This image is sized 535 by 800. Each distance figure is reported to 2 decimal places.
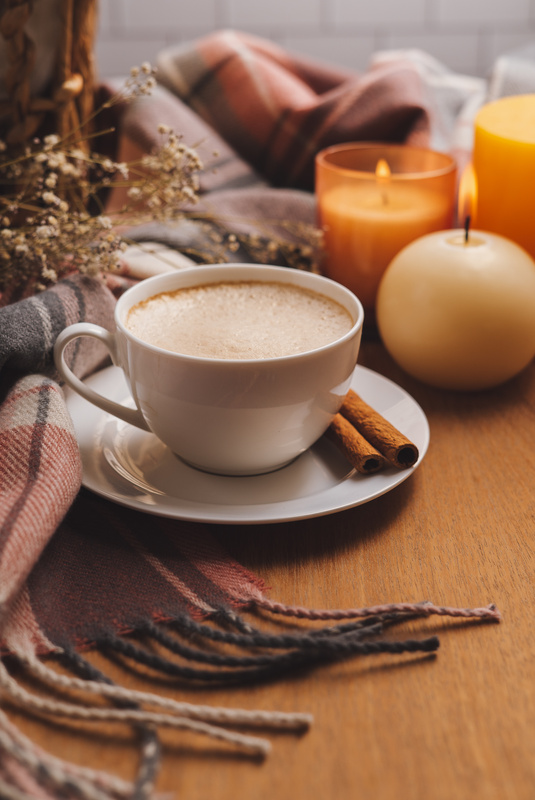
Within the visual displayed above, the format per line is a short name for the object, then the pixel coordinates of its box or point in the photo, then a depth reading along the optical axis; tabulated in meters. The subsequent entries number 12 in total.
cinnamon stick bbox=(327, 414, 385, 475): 0.62
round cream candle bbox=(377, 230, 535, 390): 0.77
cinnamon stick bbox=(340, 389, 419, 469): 0.63
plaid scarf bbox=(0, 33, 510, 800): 0.43
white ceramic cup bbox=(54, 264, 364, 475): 0.56
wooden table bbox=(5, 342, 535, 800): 0.41
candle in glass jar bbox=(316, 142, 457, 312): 0.90
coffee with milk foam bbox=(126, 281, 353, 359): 0.62
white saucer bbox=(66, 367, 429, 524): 0.58
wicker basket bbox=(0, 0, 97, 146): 0.78
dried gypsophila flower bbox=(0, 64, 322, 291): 0.73
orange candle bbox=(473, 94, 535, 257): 0.85
